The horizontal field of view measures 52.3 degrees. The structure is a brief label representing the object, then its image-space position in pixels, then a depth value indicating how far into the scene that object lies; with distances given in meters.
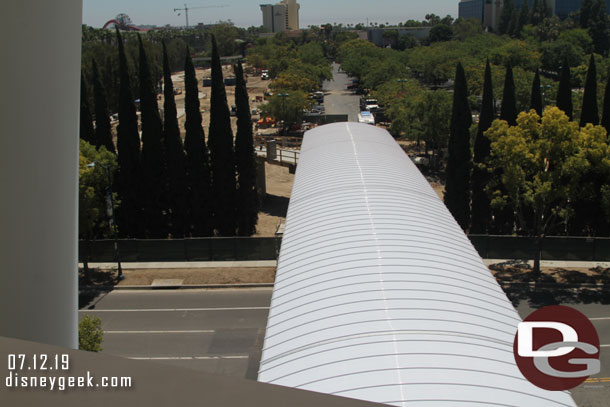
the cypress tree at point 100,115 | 29.41
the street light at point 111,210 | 24.03
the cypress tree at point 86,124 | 29.50
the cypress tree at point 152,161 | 28.91
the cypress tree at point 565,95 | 29.02
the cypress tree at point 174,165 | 29.19
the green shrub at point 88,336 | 14.08
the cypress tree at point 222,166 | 30.02
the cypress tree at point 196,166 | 29.42
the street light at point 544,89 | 42.64
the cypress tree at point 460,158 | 28.94
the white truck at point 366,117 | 59.04
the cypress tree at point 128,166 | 29.17
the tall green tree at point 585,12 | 106.36
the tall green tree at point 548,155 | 21.22
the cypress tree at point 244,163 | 30.58
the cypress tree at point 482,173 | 28.25
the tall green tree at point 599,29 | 104.12
